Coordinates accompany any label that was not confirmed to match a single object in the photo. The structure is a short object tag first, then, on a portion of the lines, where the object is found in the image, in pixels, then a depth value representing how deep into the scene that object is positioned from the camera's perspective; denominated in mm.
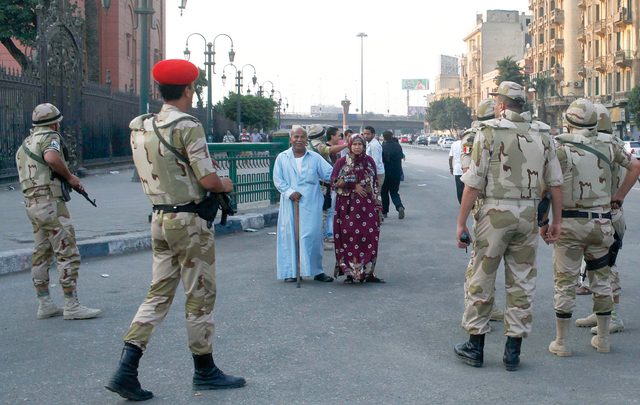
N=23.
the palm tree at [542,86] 71750
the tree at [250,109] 56812
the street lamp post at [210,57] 30500
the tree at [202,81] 74000
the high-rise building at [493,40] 117250
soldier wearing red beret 3850
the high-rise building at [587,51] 57250
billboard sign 180750
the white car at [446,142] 86075
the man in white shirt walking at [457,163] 12512
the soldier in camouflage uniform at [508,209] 4352
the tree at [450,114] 111250
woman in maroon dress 7254
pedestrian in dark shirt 13224
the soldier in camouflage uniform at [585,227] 4781
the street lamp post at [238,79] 41112
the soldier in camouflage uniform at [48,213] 5695
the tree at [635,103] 51406
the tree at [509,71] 76688
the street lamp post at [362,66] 112062
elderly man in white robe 7320
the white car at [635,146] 40106
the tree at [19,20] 33031
